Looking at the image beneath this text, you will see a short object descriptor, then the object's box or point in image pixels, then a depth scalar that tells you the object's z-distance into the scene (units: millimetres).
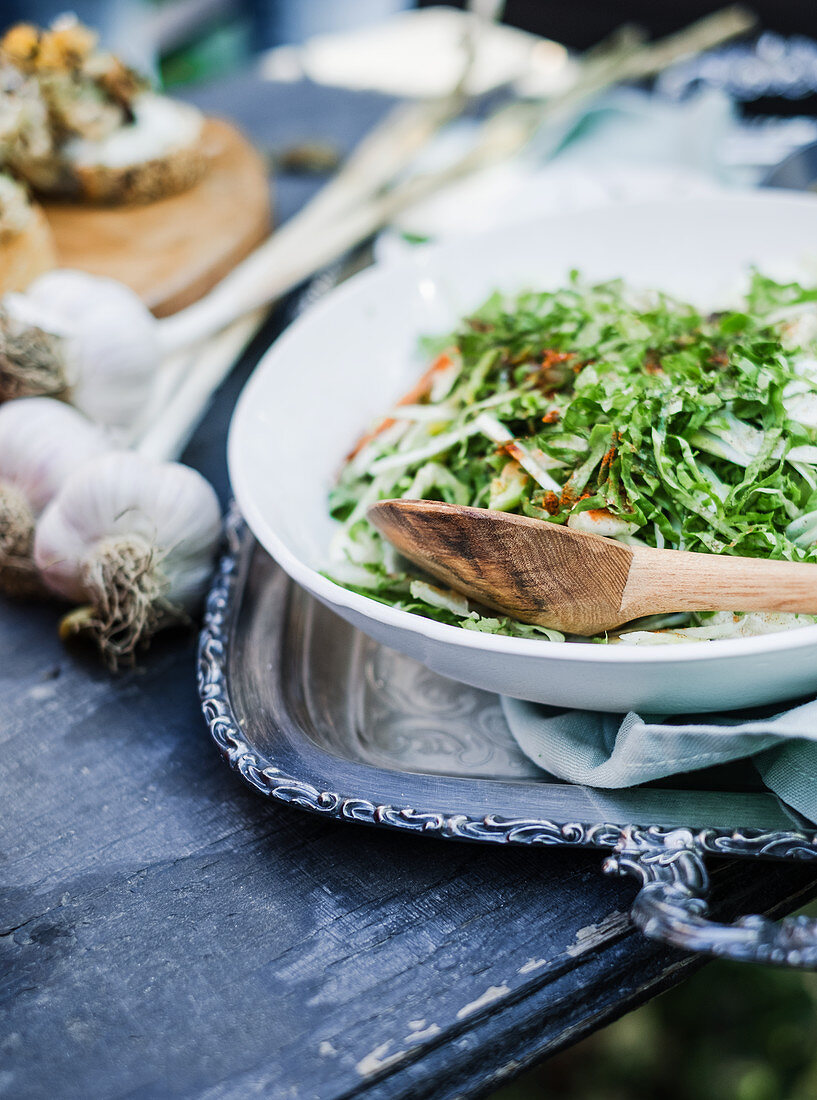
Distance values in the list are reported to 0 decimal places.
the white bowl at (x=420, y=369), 644
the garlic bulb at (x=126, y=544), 723
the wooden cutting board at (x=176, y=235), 907
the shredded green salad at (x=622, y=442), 689
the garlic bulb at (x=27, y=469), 746
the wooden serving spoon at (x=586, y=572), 662
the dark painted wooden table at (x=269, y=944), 627
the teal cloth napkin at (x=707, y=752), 646
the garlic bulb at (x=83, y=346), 764
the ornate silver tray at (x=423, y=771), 634
